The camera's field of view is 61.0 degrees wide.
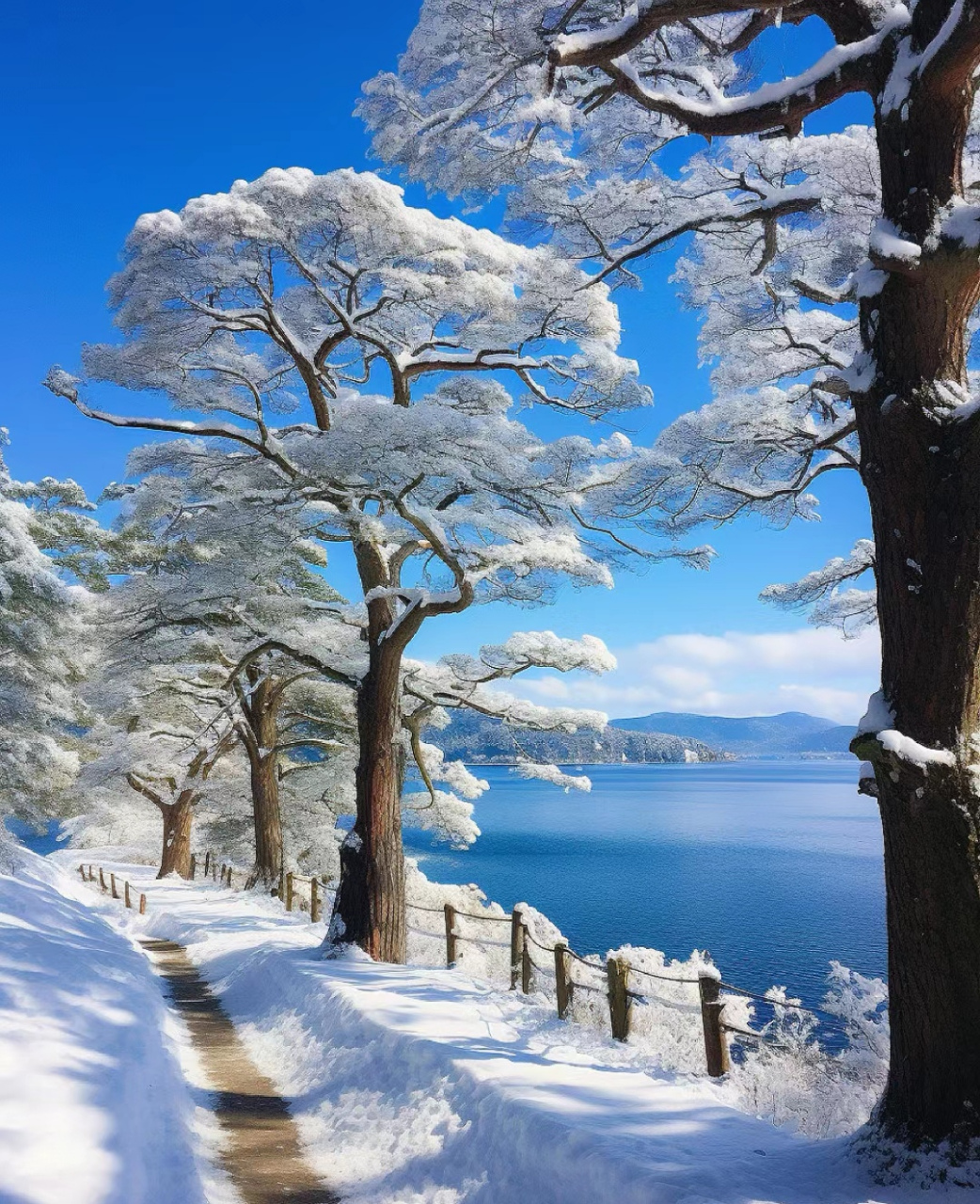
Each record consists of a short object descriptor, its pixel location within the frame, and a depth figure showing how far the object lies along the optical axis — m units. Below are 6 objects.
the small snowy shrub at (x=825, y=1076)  5.04
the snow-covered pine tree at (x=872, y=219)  3.93
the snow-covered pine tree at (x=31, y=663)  8.61
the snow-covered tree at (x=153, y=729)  15.48
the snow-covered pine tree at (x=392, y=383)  8.15
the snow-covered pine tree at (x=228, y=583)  9.98
